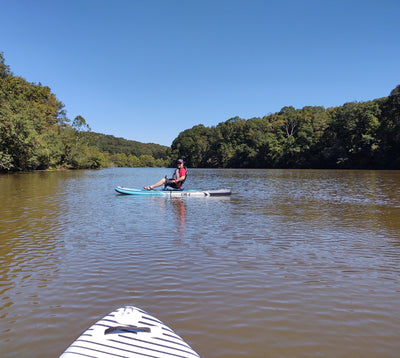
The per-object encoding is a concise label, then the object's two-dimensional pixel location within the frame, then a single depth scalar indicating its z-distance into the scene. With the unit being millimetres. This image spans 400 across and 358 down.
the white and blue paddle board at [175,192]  17234
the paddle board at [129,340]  2549
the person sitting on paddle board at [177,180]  17142
